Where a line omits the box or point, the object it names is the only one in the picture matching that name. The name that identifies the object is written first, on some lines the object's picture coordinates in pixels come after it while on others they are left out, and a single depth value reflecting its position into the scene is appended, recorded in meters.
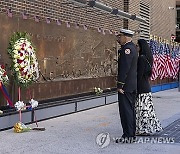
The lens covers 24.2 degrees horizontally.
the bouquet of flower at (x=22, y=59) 8.29
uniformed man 7.16
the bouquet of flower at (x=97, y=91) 13.32
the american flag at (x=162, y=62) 20.83
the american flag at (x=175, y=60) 23.47
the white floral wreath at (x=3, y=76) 7.92
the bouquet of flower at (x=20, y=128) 8.17
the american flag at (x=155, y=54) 19.78
